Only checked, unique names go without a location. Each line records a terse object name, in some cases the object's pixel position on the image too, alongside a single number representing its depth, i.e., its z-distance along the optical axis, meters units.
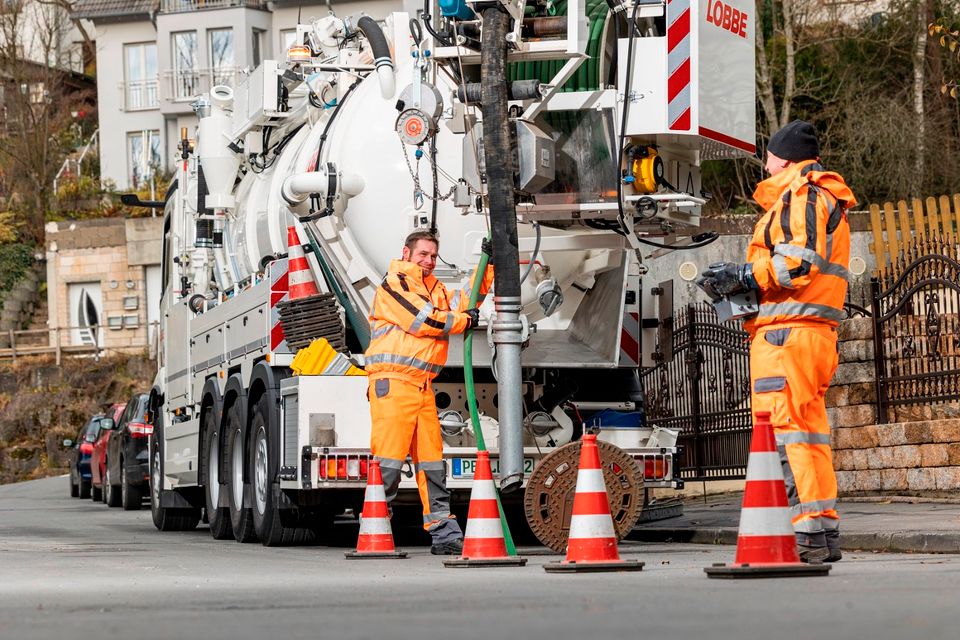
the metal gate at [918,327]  13.23
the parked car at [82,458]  26.62
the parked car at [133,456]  22.14
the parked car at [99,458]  25.00
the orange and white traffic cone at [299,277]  11.81
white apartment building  52.75
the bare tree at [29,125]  49.34
